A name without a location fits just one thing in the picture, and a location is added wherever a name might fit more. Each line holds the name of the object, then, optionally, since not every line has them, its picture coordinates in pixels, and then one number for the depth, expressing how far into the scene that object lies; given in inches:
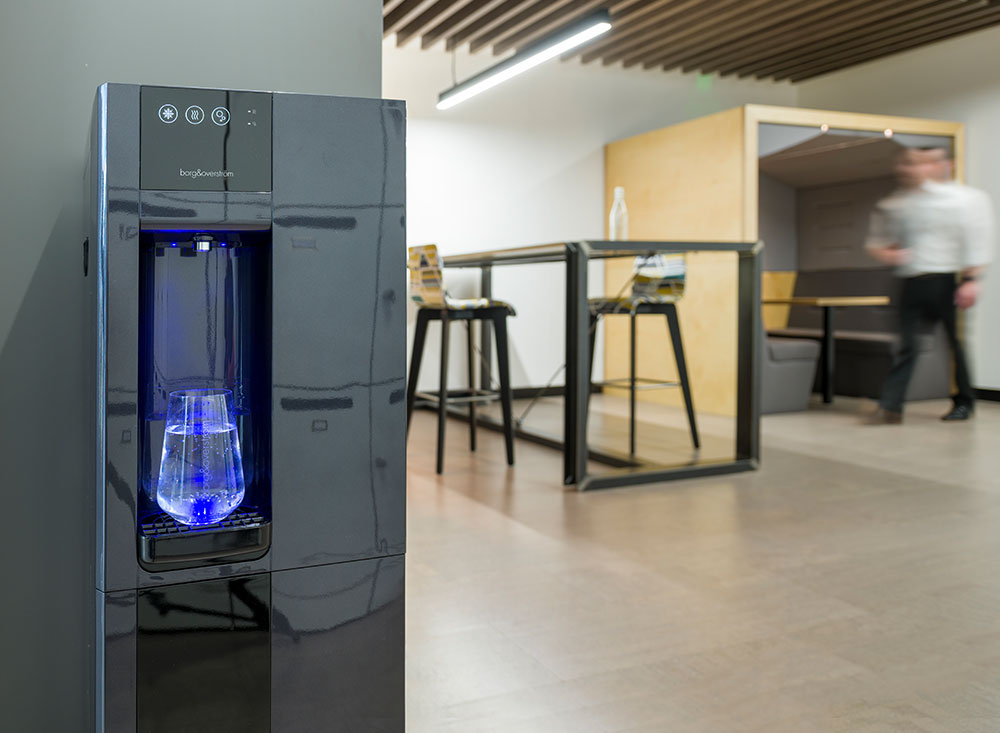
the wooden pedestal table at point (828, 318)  240.8
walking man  200.1
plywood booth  225.0
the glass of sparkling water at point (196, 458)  41.6
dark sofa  247.4
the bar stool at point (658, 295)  155.3
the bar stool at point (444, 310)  150.0
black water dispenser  39.7
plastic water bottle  151.5
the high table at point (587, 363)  135.6
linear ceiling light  198.5
